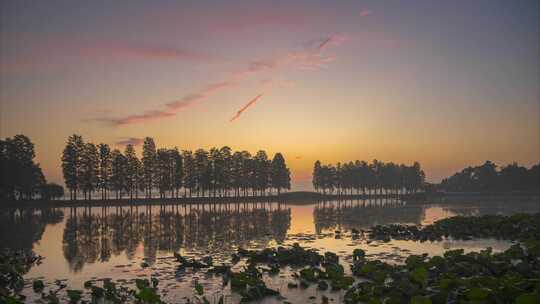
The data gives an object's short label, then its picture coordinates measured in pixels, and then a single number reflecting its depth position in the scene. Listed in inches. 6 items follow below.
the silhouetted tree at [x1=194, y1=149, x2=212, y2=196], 3929.6
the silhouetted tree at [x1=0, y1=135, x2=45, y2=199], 2856.8
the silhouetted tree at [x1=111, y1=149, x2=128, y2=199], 3513.8
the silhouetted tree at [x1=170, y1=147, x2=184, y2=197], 3811.5
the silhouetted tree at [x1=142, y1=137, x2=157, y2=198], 3715.6
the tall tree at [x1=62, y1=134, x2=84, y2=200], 3262.8
